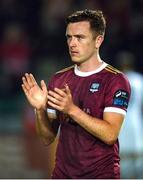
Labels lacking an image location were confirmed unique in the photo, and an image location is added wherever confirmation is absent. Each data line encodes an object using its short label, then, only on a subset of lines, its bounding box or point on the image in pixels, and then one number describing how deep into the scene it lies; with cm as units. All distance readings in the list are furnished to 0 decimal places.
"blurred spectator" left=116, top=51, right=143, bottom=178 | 1953
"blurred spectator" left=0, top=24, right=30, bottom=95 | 2359
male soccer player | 1049
